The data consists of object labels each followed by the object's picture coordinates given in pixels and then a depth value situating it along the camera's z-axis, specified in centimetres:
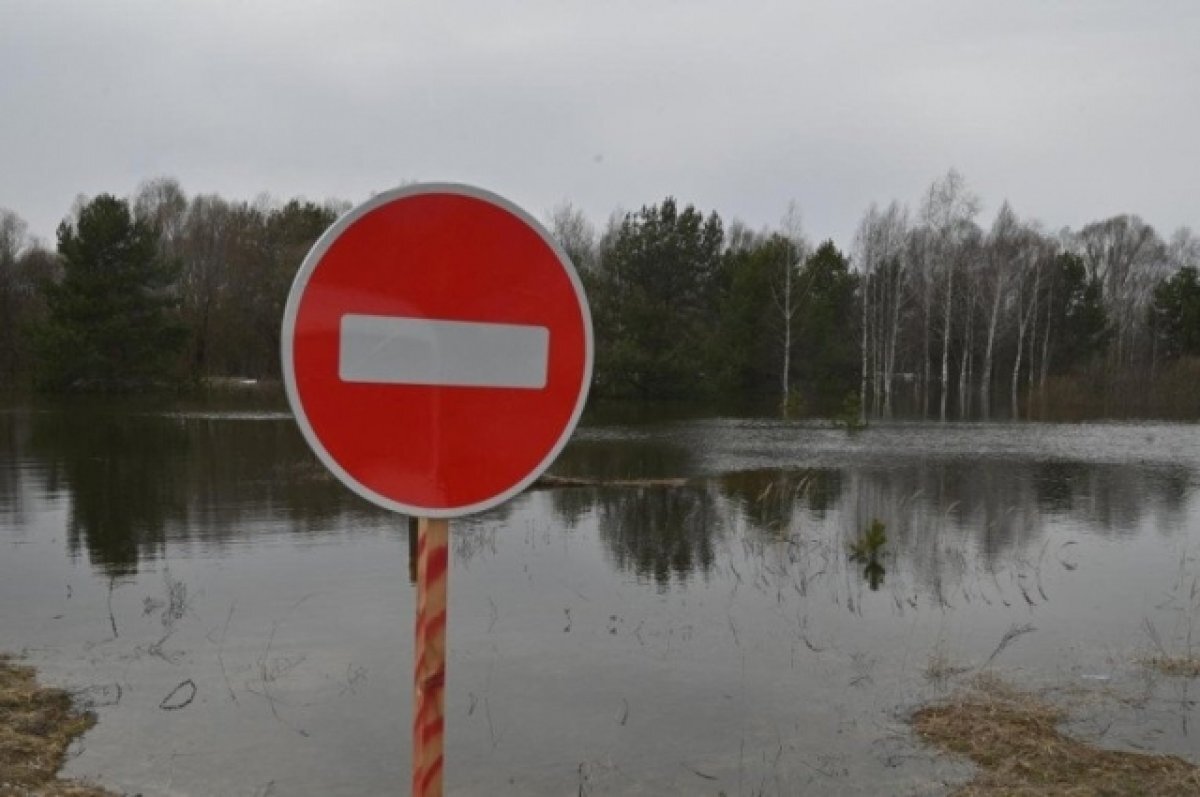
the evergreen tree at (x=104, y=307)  4075
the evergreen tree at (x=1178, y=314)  6688
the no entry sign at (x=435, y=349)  216
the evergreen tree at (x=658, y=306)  4259
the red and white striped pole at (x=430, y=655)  224
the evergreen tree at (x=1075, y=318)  6731
